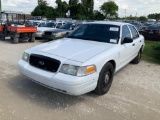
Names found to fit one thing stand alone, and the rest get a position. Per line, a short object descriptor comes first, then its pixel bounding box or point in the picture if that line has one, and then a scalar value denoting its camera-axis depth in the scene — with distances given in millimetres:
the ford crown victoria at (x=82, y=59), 2317
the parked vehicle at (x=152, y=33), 10328
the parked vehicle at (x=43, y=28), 9148
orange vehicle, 8108
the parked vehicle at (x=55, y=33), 8318
